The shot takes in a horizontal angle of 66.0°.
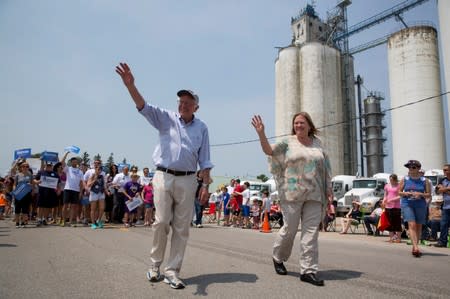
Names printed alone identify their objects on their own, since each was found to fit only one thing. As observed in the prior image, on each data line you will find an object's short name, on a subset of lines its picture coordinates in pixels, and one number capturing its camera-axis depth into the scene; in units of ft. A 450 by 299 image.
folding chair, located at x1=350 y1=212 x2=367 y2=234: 42.65
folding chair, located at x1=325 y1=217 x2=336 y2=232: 46.95
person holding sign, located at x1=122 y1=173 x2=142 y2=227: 39.37
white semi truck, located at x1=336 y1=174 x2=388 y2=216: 77.89
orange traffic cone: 43.52
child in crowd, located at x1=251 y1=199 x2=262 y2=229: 50.11
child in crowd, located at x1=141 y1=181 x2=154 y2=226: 41.52
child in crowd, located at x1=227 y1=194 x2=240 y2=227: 49.60
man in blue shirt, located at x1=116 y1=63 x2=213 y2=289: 12.29
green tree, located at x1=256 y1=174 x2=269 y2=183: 345.19
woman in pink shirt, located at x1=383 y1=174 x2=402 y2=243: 31.99
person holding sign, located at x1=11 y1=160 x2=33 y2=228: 34.34
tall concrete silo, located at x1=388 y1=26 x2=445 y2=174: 117.50
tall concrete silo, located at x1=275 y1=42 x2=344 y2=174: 143.39
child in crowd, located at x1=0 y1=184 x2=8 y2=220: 50.55
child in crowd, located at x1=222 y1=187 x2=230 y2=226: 51.61
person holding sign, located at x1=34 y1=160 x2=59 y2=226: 36.22
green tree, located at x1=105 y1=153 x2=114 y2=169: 357.14
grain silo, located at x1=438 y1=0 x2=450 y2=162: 101.81
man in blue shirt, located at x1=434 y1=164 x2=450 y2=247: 27.86
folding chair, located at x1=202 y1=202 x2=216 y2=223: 68.68
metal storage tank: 159.02
